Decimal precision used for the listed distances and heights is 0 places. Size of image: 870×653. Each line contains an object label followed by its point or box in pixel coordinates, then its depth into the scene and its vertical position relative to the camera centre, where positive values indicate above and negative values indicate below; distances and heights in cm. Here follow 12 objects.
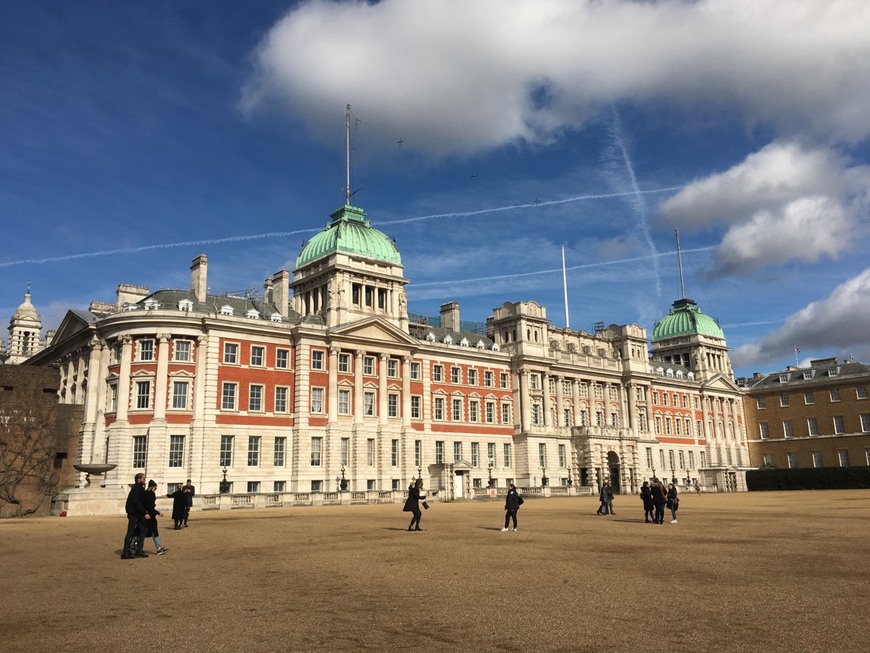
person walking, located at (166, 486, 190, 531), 2978 -45
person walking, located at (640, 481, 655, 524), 3219 -80
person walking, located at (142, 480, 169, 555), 1992 -62
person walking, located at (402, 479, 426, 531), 2784 -57
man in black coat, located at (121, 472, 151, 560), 1895 -68
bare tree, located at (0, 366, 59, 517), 4978 +383
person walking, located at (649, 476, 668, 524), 3098 -74
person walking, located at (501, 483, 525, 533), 2731 -66
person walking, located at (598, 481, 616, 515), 3825 -73
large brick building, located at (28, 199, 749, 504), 5769 +952
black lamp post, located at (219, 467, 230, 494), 5688 +45
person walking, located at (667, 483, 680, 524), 3259 -87
